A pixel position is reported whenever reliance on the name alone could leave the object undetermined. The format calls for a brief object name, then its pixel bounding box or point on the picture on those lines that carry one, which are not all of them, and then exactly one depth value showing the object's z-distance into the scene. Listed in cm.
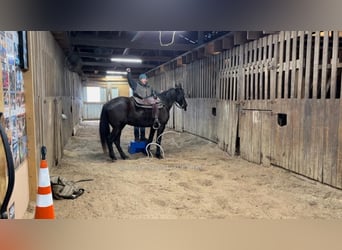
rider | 555
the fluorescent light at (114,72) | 1368
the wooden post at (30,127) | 257
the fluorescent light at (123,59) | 923
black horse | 524
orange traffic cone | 205
